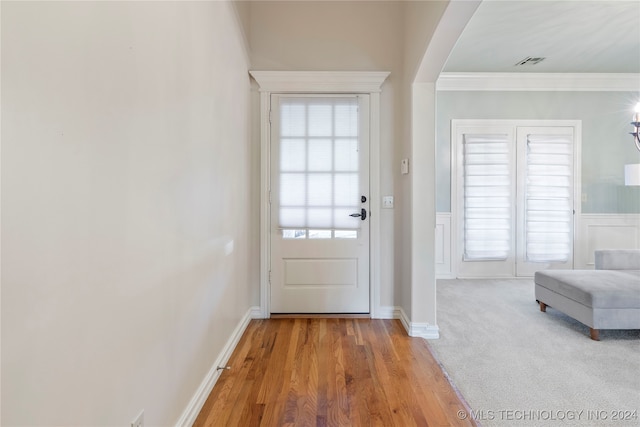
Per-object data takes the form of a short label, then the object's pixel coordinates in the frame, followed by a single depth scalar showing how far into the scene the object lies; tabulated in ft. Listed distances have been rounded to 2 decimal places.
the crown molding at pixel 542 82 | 13.47
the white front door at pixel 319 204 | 8.92
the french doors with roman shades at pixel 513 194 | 13.64
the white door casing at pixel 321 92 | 8.76
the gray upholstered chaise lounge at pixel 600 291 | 7.51
